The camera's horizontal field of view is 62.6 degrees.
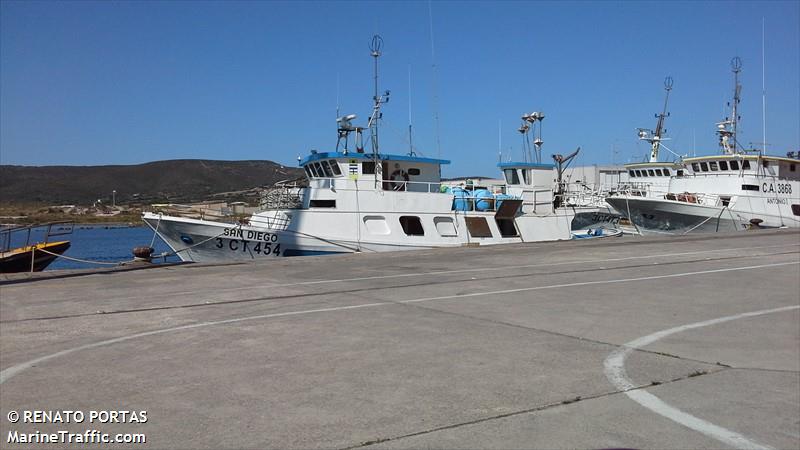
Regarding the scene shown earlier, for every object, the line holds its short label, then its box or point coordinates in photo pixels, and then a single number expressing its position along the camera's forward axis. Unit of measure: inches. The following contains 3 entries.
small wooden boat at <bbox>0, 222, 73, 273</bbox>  740.6
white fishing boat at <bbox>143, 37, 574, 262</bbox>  874.9
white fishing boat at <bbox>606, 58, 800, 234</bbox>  1464.8
